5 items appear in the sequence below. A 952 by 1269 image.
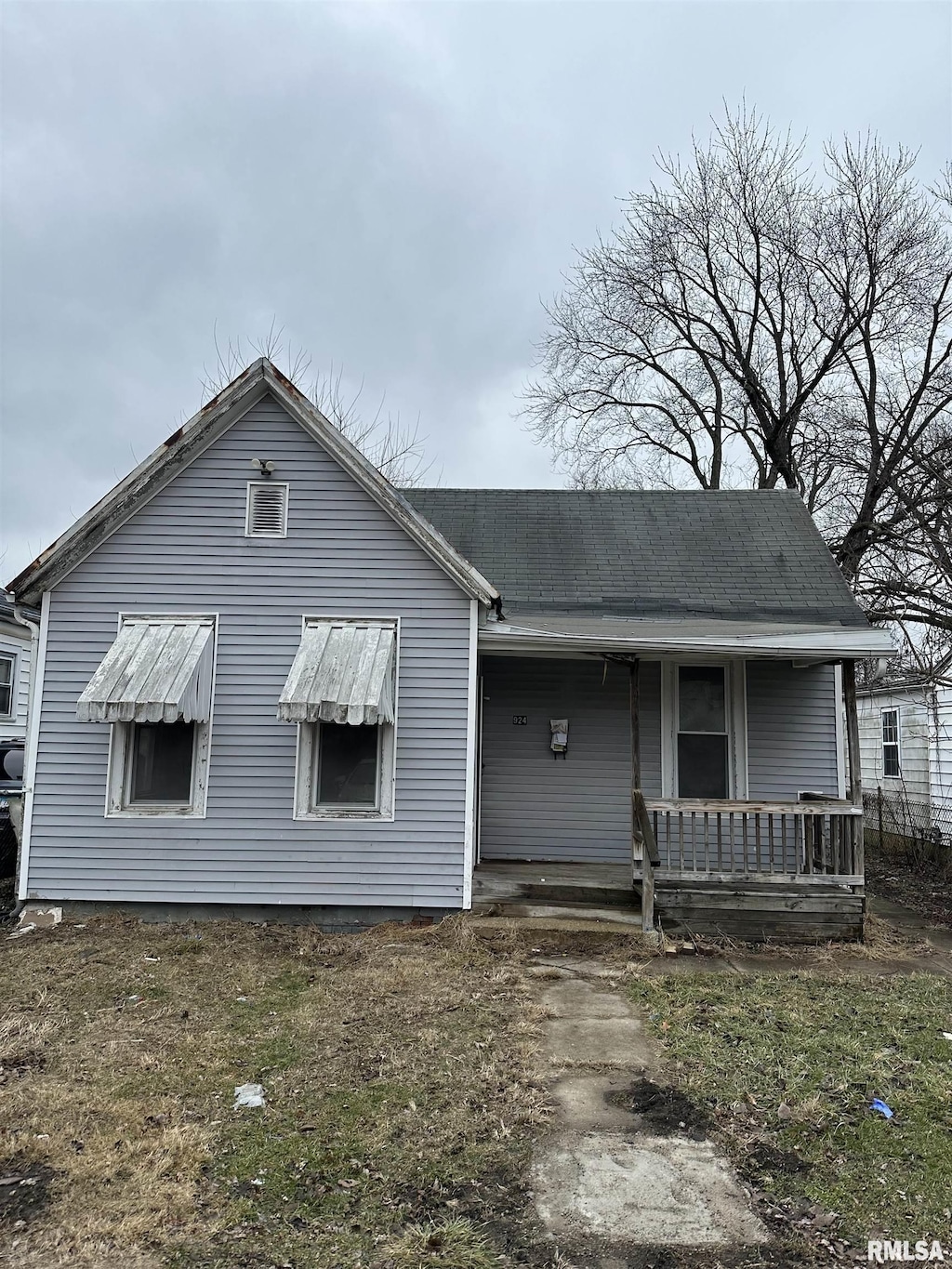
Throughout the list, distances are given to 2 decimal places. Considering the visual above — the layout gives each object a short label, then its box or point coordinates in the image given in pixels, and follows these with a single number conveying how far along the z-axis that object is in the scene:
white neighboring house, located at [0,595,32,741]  14.27
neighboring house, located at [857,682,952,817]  13.81
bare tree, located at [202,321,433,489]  16.45
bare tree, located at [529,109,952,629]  15.92
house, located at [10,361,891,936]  7.67
